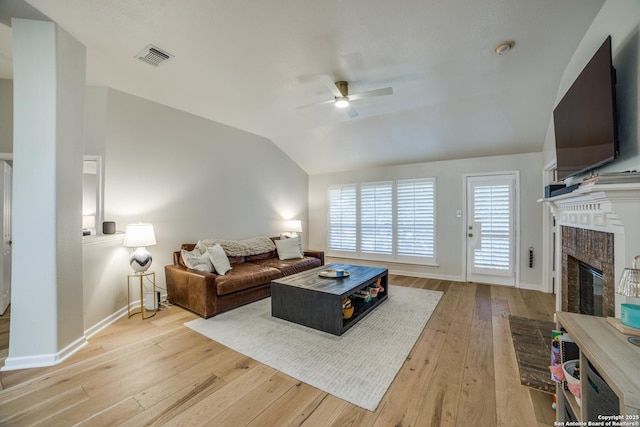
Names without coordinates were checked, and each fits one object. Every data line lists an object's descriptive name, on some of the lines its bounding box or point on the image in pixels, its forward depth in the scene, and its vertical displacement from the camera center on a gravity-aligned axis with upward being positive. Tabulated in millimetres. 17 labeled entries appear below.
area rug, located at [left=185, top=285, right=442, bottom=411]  1943 -1234
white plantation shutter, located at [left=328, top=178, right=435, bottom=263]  5156 -114
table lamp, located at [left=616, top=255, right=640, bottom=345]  1083 -320
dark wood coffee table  2672 -928
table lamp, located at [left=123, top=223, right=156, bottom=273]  3018 -319
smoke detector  2321 +1532
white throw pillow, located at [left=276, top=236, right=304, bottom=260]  4767 -619
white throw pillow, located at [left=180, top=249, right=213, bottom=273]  3350 -607
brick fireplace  1404 -107
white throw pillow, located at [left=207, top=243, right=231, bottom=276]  3424 -596
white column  2141 +156
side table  3068 -938
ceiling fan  2648 +1315
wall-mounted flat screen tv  1686 +732
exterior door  4449 -243
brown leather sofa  3109 -897
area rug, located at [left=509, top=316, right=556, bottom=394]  1820 -1166
